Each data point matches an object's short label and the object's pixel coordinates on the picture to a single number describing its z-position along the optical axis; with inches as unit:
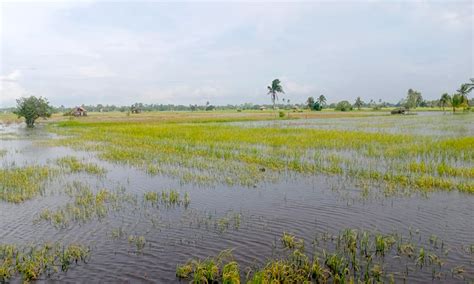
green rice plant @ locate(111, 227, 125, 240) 263.7
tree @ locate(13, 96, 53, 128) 1834.4
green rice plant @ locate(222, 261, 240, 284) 189.5
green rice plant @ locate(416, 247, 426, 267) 210.6
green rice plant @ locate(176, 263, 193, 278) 203.9
